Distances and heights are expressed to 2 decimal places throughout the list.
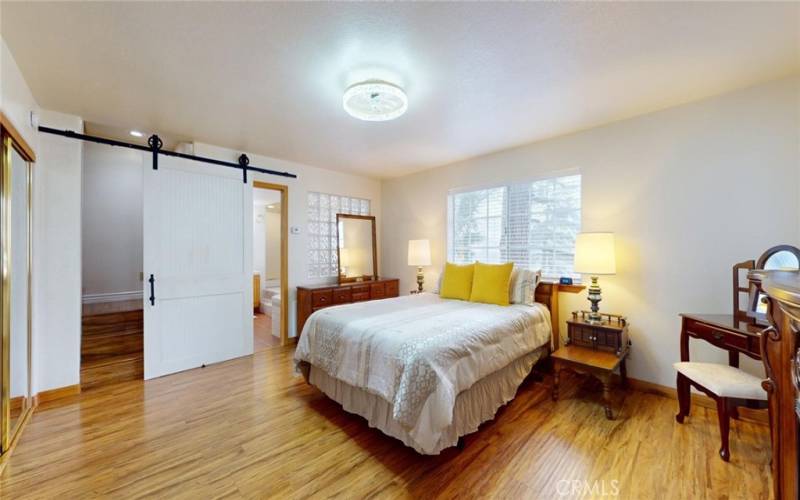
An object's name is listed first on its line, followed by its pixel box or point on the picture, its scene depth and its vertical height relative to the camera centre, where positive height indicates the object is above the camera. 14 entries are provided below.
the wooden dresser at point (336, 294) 4.05 -0.61
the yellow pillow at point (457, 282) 3.36 -0.36
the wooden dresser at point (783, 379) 0.80 -0.38
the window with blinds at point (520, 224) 3.30 +0.31
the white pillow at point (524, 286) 3.08 -0.37
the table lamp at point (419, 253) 4.26 -0.03
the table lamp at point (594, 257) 2.71 -0.07
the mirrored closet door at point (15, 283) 1.98 -0.21
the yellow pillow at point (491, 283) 3.05 -0.34
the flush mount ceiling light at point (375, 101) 2.13 +1.10
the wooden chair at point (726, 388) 1.80 -0.84
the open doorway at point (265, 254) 5.98 -0.04
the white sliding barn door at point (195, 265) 3.15 -0.13
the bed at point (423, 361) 1.78 -0.77
